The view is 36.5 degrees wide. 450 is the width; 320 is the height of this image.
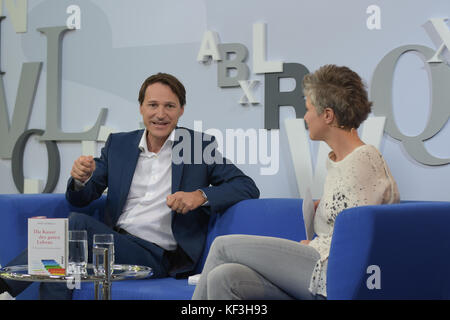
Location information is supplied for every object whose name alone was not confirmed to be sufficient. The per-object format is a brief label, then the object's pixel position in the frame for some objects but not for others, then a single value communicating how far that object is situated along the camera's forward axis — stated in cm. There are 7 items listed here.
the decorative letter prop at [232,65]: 401
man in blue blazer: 339
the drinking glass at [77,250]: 263
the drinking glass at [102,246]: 258
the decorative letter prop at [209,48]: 411
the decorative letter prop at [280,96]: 384
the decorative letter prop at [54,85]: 467
